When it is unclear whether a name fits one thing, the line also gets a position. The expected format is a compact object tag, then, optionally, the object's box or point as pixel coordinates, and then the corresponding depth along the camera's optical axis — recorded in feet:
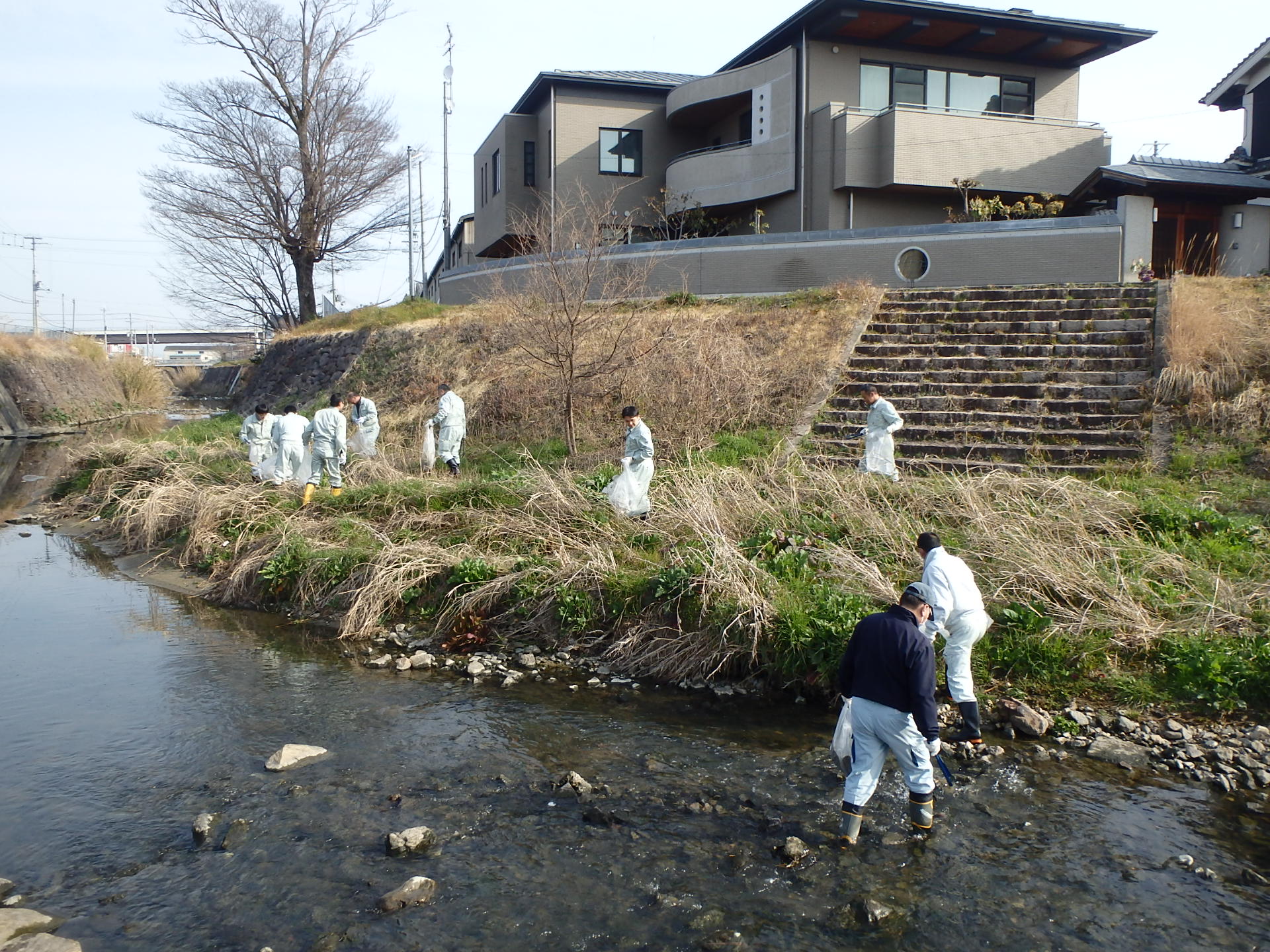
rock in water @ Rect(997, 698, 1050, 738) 25.00
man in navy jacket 18.42
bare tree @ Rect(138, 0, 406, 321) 108.06
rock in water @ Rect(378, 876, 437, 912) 17.60
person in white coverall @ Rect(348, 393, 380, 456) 51.44
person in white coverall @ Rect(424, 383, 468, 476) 50.11
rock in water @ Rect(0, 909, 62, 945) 16.74
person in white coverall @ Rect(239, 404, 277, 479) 51.90
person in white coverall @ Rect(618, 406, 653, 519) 37.52
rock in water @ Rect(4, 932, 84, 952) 16.20
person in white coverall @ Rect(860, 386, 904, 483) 40.14
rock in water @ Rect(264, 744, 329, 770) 23.38
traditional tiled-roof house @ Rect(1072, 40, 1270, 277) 76.23
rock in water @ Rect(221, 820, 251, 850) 19.81
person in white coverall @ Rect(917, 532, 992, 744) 23.15
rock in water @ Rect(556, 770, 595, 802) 22.03
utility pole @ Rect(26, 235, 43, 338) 207.72
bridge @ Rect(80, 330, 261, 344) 276.19
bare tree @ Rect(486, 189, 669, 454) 48.91
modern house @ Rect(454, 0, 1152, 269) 79.25
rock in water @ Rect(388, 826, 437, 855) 19.39
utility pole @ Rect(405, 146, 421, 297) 117.60
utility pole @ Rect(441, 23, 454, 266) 110.52
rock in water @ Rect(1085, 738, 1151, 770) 23.56
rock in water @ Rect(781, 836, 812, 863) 18.94
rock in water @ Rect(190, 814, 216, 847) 19.95
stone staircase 45.29
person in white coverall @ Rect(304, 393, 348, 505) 45.65
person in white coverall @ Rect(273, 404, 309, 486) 47.62
